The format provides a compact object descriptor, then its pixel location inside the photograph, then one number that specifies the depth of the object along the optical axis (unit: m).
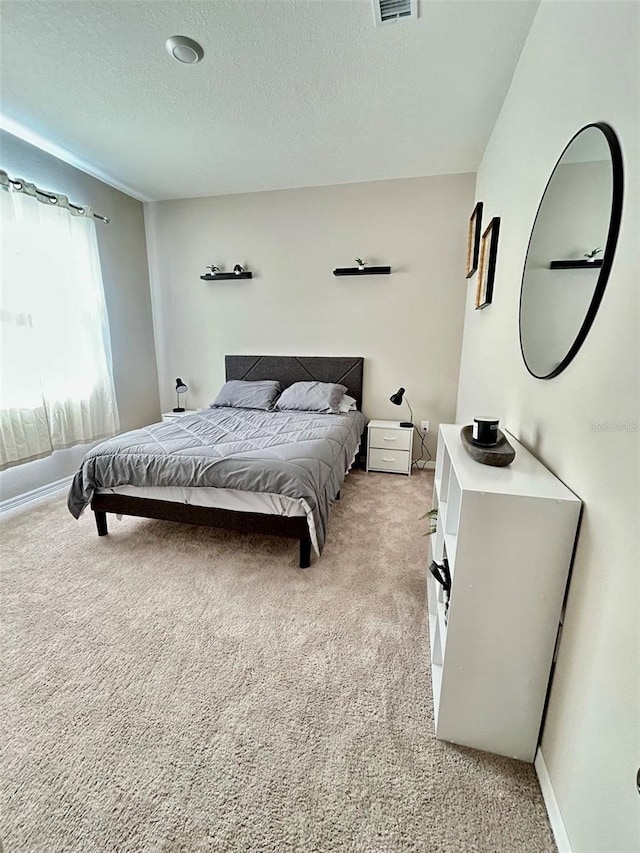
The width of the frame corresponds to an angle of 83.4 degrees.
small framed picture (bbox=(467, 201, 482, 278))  2.73
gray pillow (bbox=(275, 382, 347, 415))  3.36
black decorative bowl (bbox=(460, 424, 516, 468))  1.17
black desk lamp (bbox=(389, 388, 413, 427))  3.27
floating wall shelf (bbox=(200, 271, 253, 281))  3.74
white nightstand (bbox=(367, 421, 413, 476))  3.37
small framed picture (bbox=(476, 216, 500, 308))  2.12
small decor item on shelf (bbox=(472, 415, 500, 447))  1.26
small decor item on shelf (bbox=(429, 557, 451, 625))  1.28
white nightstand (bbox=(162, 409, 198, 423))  3.68
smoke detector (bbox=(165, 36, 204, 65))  1.78
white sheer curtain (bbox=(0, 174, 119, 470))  2.62
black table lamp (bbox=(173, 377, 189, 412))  4.01
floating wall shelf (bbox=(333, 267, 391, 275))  3.40
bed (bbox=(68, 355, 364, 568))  1.96
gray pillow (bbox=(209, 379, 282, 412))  3.54
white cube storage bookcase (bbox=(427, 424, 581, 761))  1.01
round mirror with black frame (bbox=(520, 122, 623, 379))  0.92
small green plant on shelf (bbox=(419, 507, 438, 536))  1.82
